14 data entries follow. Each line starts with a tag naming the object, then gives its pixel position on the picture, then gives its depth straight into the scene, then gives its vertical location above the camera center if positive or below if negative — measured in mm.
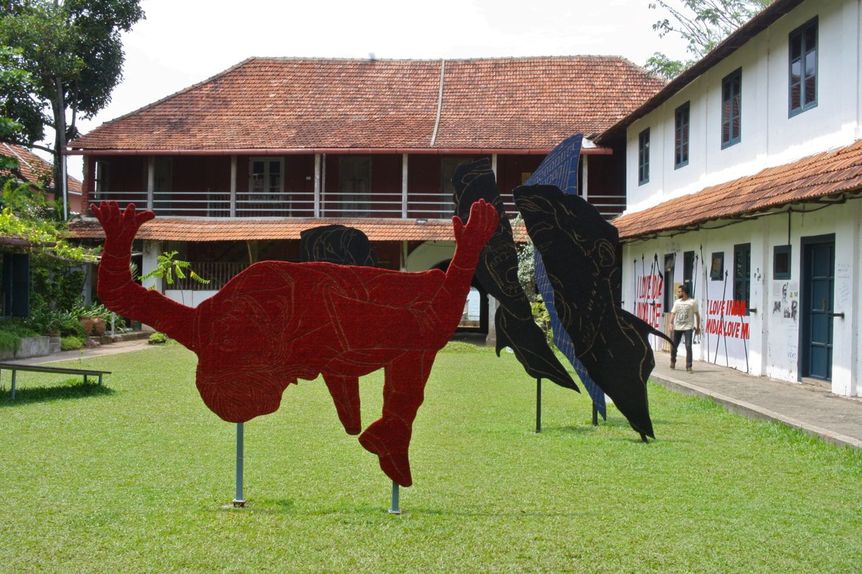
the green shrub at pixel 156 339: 22500 -1355
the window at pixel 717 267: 16614 +376
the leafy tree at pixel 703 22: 30719 +8675
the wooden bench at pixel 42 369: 11297 -1072
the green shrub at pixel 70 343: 19906 -1317
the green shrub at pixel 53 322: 19531 -888
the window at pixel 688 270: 18327 +350
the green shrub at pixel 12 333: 17016 -987
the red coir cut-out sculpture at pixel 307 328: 6160 -287
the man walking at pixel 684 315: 15500 -433
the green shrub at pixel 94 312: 21969 -737
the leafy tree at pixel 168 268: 20781 +299
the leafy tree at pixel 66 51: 26016 +6360
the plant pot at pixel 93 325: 21625 -1022
